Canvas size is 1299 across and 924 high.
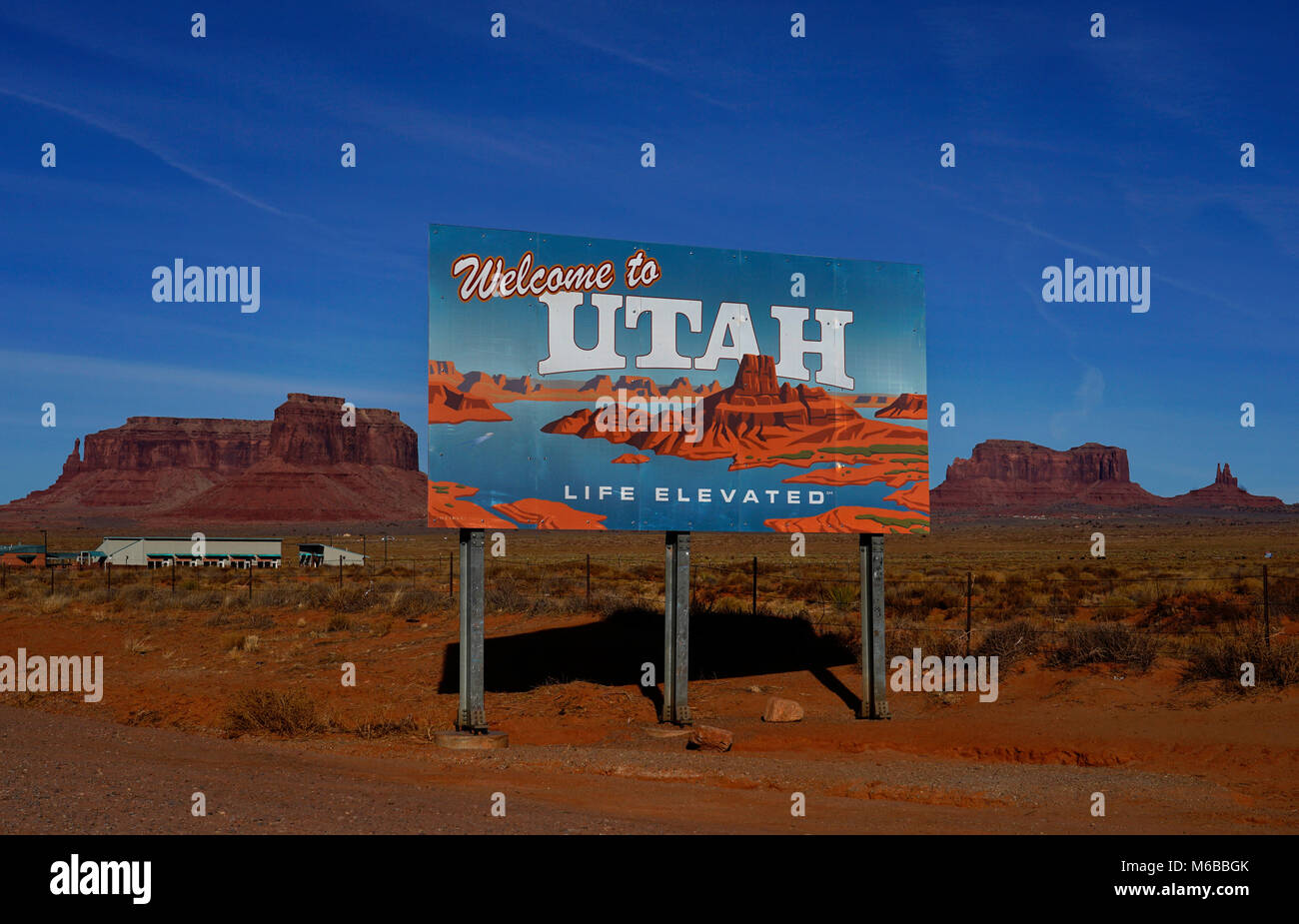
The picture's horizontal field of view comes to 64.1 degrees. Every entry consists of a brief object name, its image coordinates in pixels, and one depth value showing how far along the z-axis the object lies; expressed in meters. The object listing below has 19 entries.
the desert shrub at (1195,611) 22.22
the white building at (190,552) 56.75
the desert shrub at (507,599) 25.94
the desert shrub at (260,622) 26.25
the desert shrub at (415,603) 27.50
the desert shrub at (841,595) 29.67
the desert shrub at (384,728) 13.90
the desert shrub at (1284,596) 23.89
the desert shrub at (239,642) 22.75
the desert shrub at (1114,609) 26.17
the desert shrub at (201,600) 31.26
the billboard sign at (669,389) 13.25
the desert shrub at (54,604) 31.14
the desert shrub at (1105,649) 16.73
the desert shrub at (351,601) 29.20
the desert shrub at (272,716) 14.16
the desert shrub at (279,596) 31.69
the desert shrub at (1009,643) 18.02
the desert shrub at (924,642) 18.98
